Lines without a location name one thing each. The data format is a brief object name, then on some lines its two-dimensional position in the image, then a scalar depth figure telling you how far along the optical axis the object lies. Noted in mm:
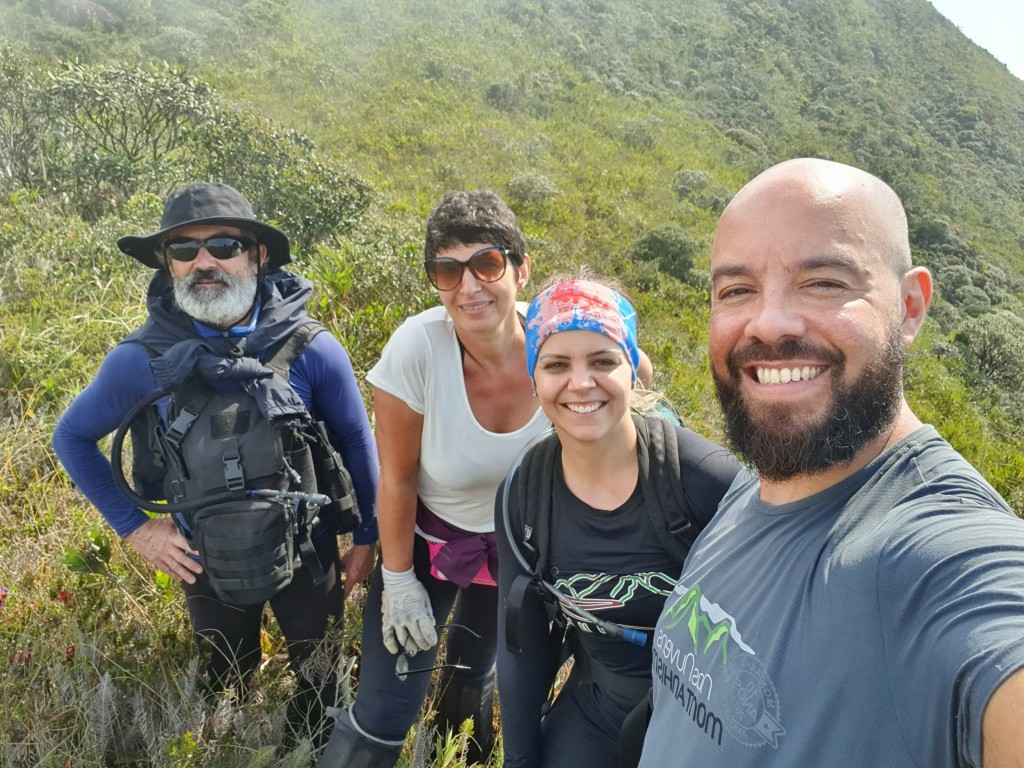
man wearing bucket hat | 2039
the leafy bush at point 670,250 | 15852
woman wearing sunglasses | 2002
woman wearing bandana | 1607
